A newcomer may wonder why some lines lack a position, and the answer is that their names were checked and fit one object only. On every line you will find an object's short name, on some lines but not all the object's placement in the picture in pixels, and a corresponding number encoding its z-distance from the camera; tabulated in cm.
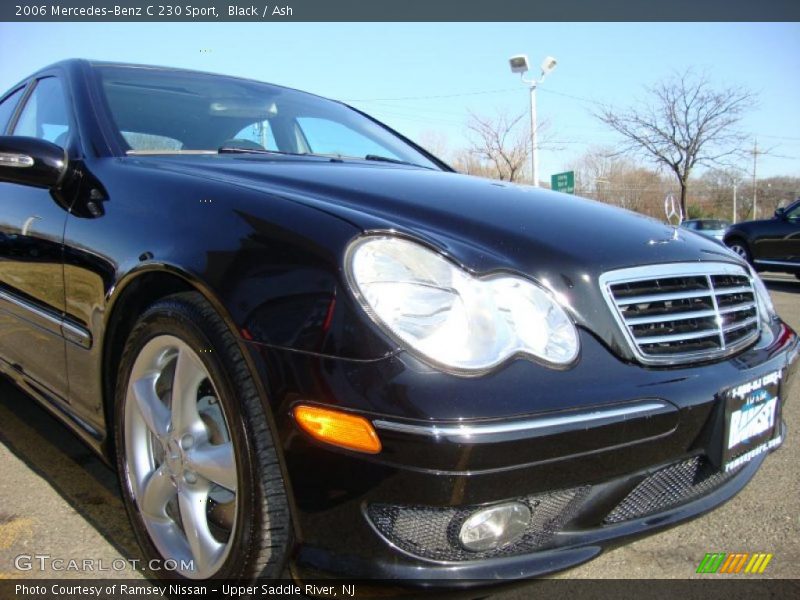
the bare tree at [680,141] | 2503
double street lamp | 1744
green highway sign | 1702
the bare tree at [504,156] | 2277
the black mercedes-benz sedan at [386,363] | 124
